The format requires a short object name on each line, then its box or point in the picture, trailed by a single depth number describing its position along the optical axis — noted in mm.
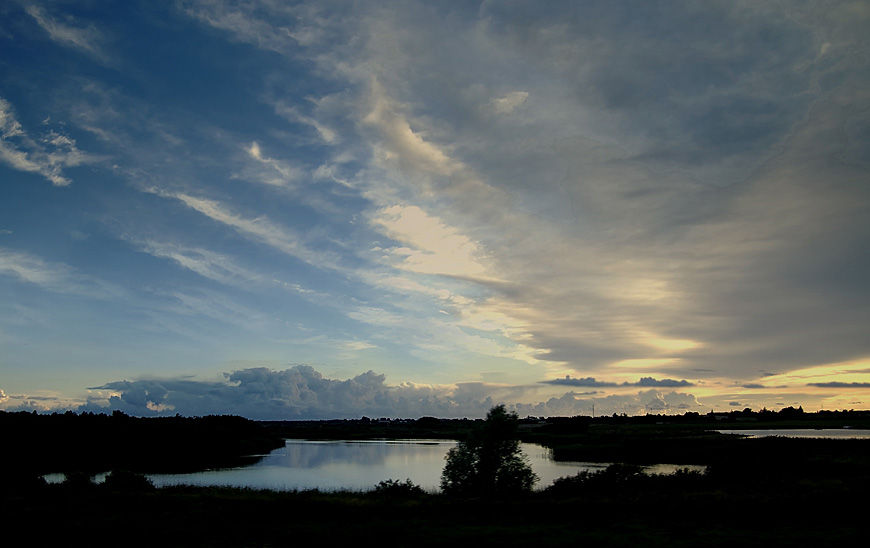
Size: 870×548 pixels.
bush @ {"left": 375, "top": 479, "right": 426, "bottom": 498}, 46344
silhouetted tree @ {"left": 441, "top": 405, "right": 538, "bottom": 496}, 52812
